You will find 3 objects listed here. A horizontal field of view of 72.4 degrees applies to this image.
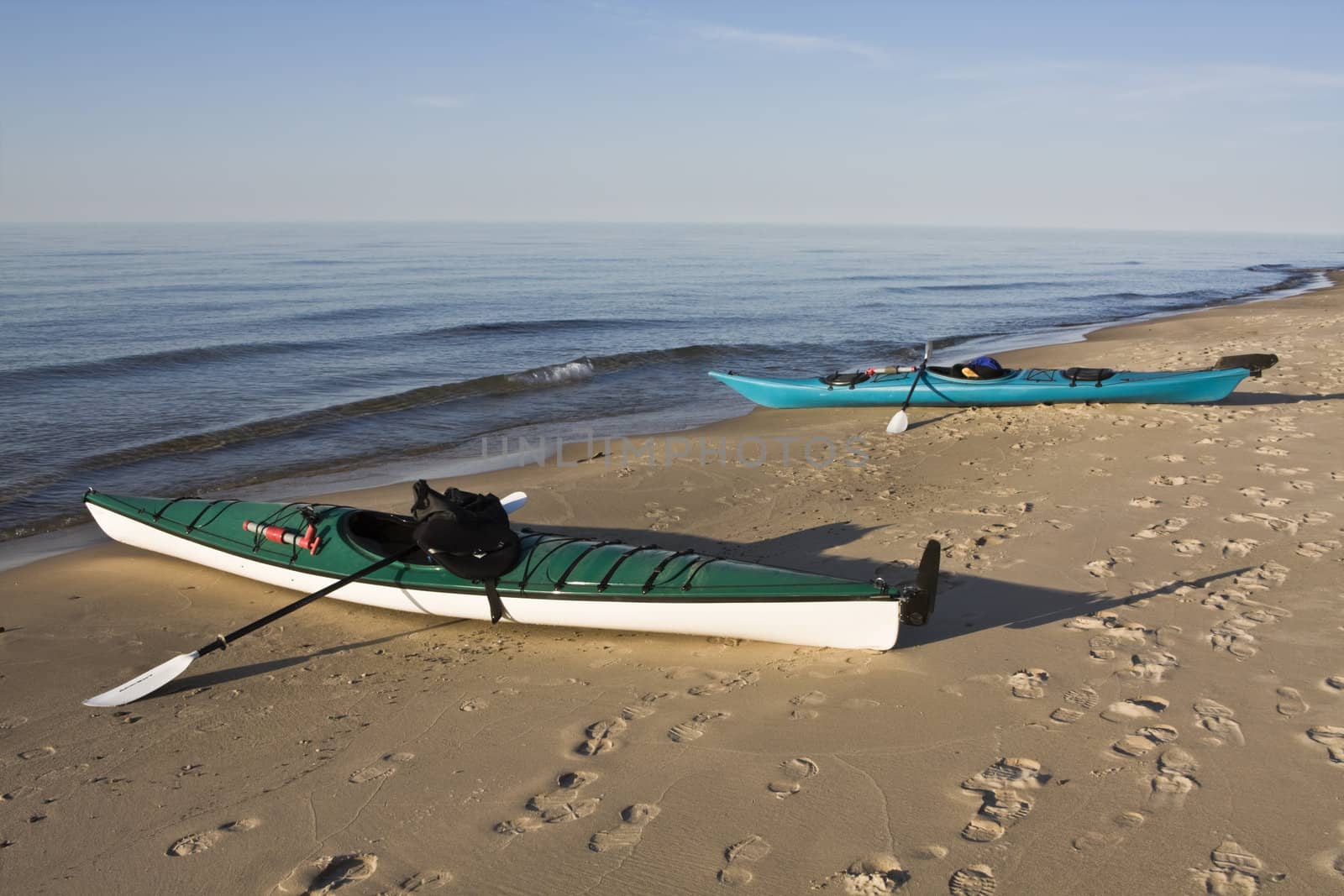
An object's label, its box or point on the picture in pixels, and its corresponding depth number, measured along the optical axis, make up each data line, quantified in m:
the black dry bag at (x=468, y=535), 5.10
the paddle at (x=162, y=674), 4.61
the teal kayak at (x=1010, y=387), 10.18
